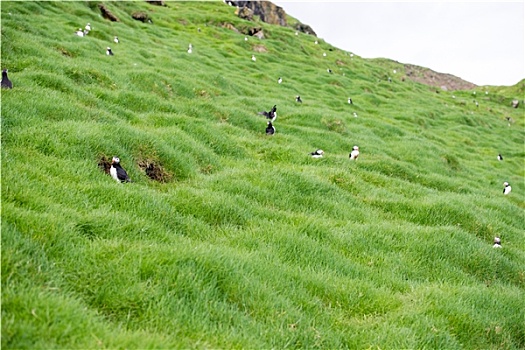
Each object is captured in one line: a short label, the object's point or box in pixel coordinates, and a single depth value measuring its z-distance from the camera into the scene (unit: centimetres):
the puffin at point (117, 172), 892
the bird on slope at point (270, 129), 1920
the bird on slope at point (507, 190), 2185
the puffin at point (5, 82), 1182
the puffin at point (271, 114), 2252
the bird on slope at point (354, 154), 1732
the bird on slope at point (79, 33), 2884
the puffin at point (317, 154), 1611
